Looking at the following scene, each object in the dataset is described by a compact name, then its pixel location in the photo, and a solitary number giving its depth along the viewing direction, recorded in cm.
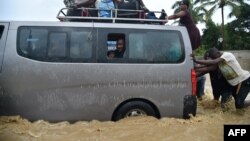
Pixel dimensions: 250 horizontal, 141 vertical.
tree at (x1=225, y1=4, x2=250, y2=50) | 4719
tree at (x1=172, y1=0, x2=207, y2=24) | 4571
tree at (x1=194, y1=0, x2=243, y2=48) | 4606
